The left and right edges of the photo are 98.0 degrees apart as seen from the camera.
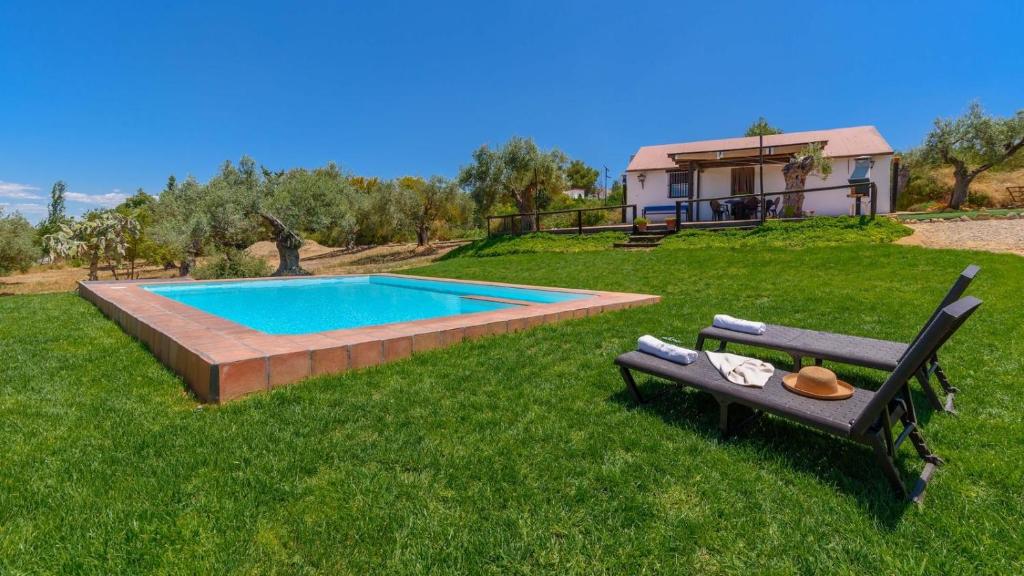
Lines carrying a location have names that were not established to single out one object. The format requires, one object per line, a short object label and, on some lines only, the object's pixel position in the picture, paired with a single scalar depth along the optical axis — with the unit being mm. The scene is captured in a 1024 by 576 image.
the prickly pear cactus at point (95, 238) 17969
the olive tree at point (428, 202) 25438
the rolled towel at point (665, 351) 2992
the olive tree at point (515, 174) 21672
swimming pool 3480
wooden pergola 16422
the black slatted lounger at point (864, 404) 1941
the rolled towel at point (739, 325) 3805
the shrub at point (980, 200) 20969
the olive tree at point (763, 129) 36000
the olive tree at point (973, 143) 19359
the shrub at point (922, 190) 23484
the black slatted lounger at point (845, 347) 3027
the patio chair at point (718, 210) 17194
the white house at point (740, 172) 17562
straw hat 2383
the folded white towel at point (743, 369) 2615
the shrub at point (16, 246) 19391
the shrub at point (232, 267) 15398
